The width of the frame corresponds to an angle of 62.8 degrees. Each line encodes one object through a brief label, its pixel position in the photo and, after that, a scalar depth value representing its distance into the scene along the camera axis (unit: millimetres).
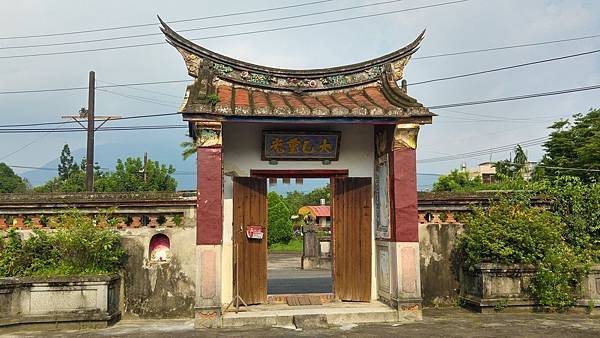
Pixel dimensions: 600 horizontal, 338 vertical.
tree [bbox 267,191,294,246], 38425
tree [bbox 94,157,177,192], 36688
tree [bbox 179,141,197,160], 28852
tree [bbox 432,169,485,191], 37797
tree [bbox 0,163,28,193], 64250
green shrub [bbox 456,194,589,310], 8453
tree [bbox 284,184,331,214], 62875
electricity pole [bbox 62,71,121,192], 20134
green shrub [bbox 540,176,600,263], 9320
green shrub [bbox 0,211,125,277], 7965
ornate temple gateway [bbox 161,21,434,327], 7957
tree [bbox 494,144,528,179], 39906
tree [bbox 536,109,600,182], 27406
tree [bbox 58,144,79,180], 55897
